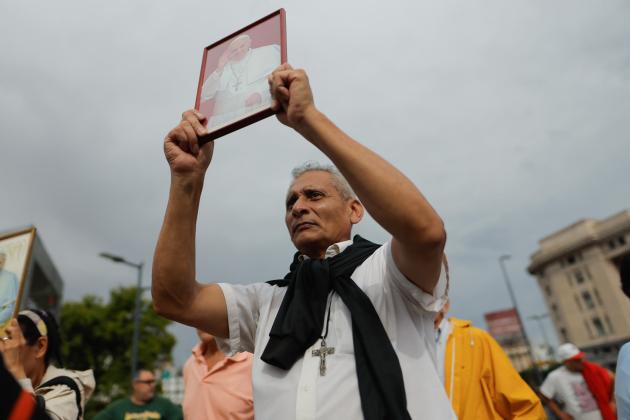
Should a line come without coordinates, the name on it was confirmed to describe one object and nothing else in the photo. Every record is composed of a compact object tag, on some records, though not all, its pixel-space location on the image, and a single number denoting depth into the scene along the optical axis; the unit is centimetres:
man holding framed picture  146
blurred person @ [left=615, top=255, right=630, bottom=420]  256
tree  2805
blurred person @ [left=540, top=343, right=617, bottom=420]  596
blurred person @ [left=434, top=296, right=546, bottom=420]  322
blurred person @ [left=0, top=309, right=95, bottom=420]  237
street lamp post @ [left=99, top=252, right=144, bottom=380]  1577
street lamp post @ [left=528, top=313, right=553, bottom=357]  4328
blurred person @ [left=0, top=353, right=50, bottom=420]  69
